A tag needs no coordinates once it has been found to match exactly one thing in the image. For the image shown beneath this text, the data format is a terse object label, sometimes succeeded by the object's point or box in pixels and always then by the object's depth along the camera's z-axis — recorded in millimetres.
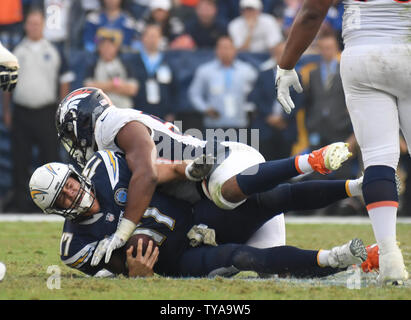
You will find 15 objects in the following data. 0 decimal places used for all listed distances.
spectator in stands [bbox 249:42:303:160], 19687
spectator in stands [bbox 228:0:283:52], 21469
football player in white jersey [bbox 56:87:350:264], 9242
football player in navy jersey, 9187
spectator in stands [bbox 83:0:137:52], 21156
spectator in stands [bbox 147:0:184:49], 21625
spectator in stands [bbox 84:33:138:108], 19391
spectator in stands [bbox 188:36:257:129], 19687
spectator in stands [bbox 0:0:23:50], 20437
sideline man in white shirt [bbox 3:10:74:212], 19500
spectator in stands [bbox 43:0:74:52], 20672
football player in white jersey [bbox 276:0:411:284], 8641
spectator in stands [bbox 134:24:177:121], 19594
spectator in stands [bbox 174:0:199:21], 22484
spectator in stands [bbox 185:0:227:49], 21797
